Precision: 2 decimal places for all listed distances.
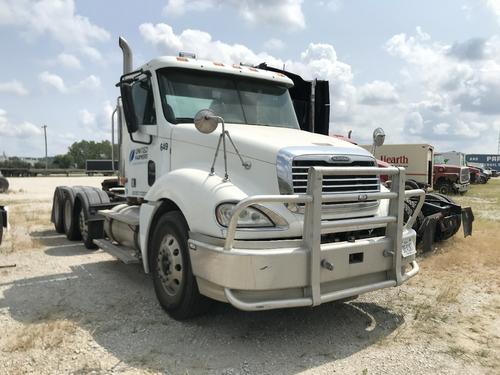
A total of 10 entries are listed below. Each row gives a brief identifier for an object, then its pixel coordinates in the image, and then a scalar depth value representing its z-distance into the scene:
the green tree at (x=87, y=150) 118.58
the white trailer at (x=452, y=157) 30.08
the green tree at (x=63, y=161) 104.96
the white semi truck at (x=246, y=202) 3.72
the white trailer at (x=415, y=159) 21.66
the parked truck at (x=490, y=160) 71.25
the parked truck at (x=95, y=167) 58.66
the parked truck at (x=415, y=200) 7.20
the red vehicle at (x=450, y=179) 24.42
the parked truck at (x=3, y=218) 6.21
